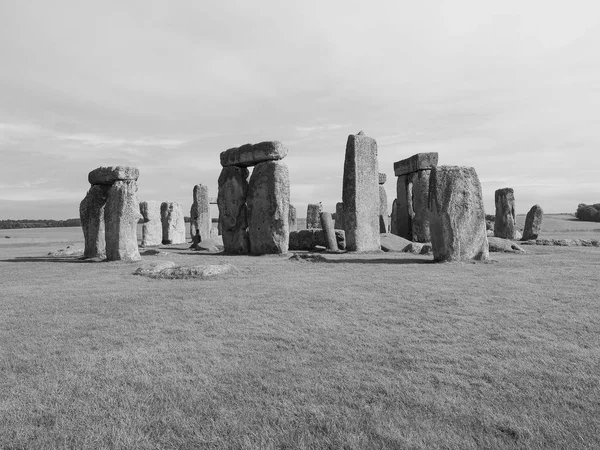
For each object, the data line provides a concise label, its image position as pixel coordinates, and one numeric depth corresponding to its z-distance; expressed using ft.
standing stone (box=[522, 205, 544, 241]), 67.97
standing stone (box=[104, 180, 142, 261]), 38.88
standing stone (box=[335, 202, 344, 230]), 87.45
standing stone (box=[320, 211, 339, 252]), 50.51
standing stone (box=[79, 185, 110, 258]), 42.91
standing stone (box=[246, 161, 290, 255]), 44.96
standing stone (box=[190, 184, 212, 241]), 70.85
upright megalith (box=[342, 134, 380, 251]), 45.34
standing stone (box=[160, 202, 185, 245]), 81.30
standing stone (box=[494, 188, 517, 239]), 69.72
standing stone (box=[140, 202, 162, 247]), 79.07
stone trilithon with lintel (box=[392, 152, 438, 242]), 62.90
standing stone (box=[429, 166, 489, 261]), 32.78
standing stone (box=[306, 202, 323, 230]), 92.58
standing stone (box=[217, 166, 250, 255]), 49.49
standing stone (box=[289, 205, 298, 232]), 77.18
